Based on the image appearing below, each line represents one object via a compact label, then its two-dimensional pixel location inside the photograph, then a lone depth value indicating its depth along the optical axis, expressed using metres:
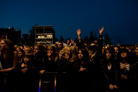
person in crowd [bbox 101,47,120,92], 3.19
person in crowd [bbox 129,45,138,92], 3.37
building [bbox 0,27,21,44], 38.88
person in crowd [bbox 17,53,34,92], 3.15
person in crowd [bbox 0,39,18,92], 2.96
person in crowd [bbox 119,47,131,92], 3.31
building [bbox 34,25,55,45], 16.67
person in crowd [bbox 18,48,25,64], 5.07
